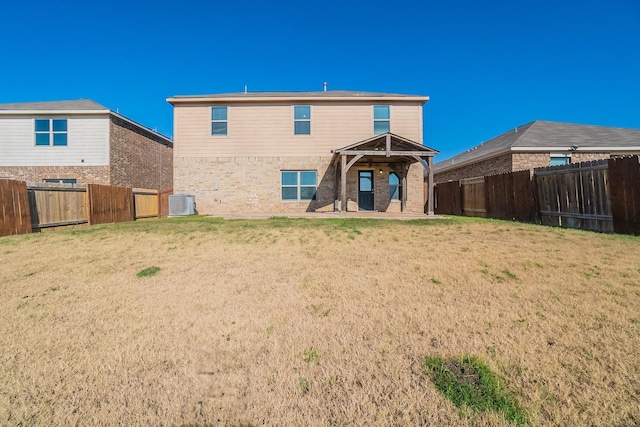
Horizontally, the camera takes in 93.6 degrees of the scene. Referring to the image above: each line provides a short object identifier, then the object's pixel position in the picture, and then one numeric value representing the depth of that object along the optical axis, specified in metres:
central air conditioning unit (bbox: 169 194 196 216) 14.34
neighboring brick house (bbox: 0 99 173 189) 15.91
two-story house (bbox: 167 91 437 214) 15.53
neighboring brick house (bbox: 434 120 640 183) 15.18
